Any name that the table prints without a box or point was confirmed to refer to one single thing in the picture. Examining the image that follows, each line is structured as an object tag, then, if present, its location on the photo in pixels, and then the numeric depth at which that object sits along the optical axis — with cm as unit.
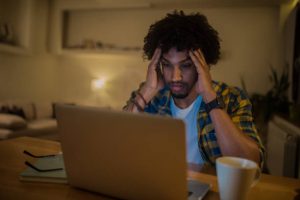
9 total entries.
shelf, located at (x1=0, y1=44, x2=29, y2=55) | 374
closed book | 76
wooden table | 68
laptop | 58
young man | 106
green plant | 303
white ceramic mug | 60
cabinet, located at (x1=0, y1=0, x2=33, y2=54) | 398
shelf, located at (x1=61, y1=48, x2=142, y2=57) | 331
